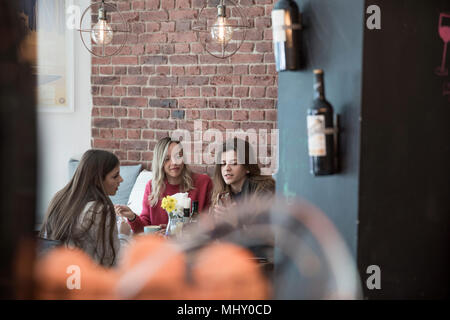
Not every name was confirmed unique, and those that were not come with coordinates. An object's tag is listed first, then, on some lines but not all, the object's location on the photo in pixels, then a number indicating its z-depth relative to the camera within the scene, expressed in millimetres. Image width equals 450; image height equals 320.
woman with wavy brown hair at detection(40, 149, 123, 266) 3783
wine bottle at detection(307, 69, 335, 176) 2619
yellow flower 4883
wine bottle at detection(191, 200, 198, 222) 5164
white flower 4992
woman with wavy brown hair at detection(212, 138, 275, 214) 5715
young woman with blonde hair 6187
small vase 4973
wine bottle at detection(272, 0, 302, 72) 2832
